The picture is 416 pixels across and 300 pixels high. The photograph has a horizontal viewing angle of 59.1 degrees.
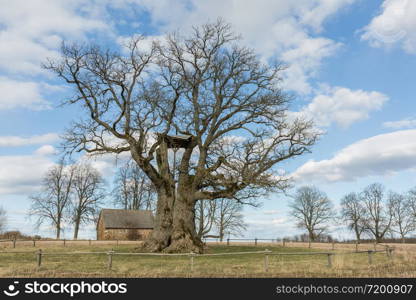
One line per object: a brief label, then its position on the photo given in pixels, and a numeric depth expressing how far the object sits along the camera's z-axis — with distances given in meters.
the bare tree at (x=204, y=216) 44.34
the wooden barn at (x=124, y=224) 53.06
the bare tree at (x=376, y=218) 58.56
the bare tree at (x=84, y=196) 51.94
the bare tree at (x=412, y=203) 57.48
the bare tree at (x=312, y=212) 60.03
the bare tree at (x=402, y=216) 57.31
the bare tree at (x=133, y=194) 55.88
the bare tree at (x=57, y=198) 50.25
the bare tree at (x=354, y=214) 60.89
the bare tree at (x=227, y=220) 52.00
